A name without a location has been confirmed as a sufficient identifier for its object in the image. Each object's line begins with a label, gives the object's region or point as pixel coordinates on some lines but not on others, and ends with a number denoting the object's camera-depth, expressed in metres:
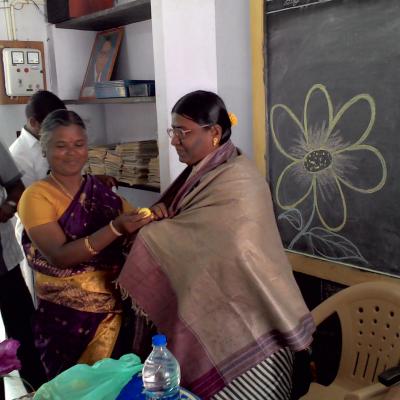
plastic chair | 1.63
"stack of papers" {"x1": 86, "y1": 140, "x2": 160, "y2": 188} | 2.53
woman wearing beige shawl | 1.49
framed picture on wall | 2.99
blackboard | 1.63
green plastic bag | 1.16
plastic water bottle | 1.15
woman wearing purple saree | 1.62
